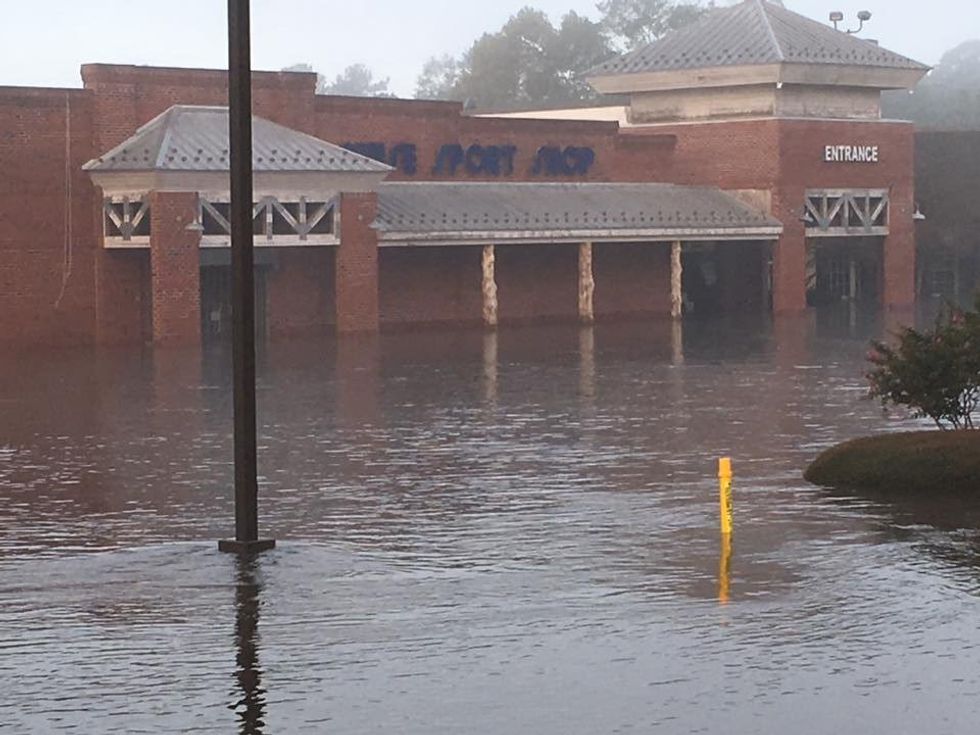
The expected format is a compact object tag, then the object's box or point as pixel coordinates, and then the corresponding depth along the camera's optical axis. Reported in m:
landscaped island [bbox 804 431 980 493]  20.20
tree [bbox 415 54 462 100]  185.57
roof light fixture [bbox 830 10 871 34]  80.62
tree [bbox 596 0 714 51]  158.25
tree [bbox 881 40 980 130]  132.71
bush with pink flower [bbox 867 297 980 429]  21.81
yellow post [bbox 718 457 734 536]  17.59
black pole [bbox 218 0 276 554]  16.92
